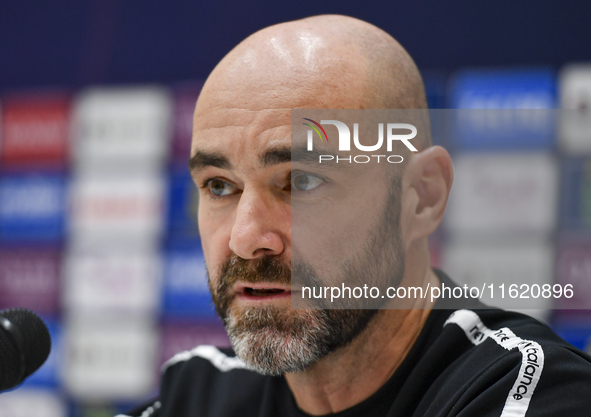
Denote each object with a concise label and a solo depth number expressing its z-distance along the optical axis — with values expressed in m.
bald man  2.33
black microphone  2.27
